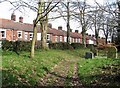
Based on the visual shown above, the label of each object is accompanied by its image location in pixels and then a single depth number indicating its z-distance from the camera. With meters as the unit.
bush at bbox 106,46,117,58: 10.13
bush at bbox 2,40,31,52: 11.25
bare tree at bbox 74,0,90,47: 19.98
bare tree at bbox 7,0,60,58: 8.27
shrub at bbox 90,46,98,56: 12.10
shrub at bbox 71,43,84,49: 18.41
